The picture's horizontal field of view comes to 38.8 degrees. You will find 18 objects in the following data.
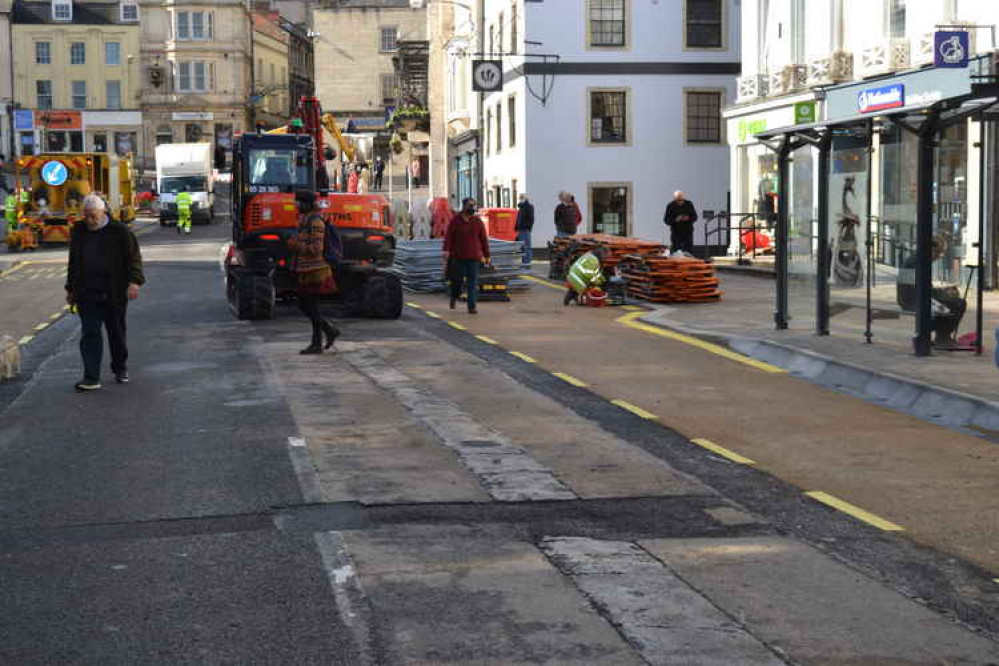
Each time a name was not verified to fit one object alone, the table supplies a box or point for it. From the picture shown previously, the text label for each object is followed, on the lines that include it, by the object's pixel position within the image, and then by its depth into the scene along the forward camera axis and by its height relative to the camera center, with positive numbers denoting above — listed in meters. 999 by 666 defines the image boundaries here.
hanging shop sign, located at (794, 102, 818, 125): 29.48 +2.28
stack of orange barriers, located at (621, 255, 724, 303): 23.94 -0.98
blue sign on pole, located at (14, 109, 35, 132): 91.25 +7.35
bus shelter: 15.05 -0.14
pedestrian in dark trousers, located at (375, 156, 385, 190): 61.88 +2.46
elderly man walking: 13.48 -0.45
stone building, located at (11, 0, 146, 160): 100.31 +11.48
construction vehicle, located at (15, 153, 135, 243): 46.28 +1.48
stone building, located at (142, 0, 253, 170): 101.06 +11.56
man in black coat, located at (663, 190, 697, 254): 31.42 +0.07
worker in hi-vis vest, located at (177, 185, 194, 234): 59.44 +0.68
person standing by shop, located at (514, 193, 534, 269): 34.00 +0.06
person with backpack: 16.31 -0.43
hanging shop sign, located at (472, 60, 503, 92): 39.12 +4.15
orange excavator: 21.17 -0.05
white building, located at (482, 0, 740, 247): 42.47 +3.61
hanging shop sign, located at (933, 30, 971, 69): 23.50 +2.84
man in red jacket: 22.27 -0.29
